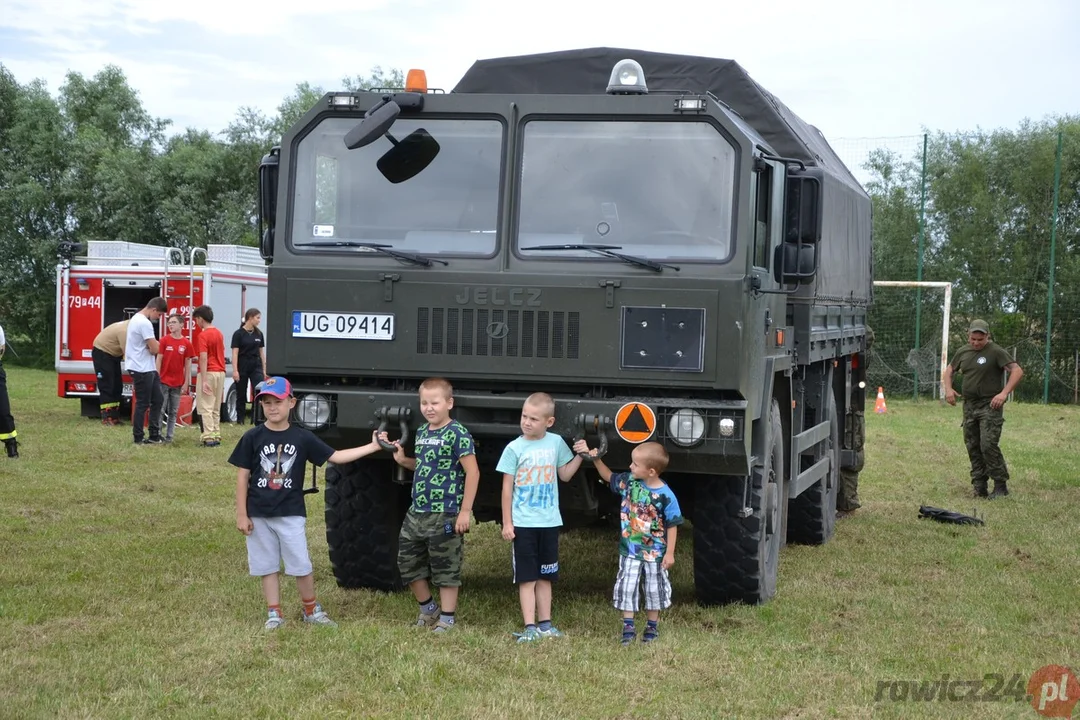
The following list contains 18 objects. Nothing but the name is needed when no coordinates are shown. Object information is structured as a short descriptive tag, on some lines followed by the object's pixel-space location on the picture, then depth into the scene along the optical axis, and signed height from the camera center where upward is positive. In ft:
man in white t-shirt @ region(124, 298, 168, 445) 52.19 -3.05
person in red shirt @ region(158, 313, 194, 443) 53.47 -3.11
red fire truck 61.87 -0.29
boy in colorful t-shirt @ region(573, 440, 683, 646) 21.97 -3.84
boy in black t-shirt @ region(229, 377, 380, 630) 21.83 -3.12
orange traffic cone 81.20 -5.56
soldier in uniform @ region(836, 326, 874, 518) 39.06 -4.67
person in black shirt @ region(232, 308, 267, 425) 57.41 -2.60
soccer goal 92.43 -1.64
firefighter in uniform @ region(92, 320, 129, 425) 57.67 -3.24
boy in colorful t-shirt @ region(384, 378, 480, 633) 21.81 -3.39
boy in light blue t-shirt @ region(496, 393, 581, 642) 21.58 -3.26
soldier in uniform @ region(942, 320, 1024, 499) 43.65 -2.71
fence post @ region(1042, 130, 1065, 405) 93.35 +1.70
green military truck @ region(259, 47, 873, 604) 21.72 +0.47
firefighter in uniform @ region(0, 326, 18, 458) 45.07 -4.98
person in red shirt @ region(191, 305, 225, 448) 53.06 -3.38
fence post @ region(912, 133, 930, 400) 94.84 +1.42
